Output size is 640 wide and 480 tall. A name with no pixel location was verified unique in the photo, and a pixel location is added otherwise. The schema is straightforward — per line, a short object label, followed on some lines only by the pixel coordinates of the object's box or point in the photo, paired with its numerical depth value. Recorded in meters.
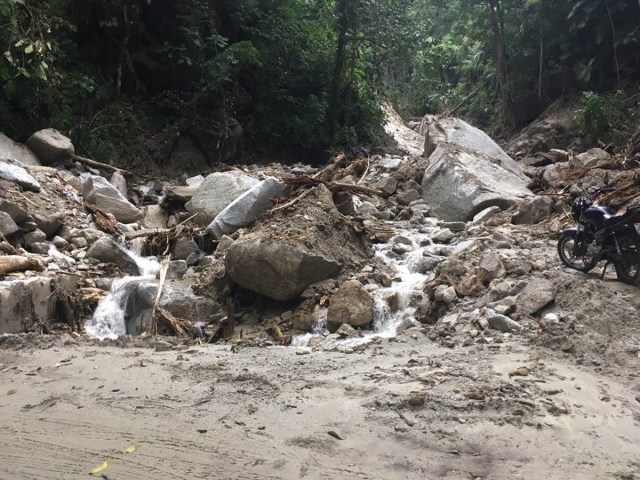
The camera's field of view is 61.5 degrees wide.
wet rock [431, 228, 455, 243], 8.36
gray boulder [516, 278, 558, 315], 5.32
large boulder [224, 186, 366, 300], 6.75
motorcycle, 5.30
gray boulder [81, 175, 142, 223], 9.27
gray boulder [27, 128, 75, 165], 10.11
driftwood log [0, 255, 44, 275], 6.28
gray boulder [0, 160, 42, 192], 8.17
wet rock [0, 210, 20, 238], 7.04
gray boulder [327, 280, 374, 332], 6.13
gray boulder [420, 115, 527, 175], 11.79
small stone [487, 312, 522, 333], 5.08
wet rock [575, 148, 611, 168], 10.35
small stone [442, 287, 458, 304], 6.03
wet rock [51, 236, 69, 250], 7.86
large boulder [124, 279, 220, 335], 6.79
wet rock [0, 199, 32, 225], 7.37
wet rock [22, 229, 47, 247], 7.48
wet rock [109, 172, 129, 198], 10.71
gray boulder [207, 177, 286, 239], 8.45
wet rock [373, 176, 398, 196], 10.83
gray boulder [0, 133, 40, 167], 9.35
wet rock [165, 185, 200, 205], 10.26
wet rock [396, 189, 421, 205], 10.55
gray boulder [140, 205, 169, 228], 9.75
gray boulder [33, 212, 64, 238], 7.88
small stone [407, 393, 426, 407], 3.46
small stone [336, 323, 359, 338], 5.89
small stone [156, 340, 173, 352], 5.24
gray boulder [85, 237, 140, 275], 7.82
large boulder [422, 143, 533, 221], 9.54
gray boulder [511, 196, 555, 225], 8.41
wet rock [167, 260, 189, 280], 7.79
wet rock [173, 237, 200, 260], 8.44
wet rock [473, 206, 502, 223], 9.02
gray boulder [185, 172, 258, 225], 9.35
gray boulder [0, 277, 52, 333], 5.71
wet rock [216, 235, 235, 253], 8.02
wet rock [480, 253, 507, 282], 6.15
